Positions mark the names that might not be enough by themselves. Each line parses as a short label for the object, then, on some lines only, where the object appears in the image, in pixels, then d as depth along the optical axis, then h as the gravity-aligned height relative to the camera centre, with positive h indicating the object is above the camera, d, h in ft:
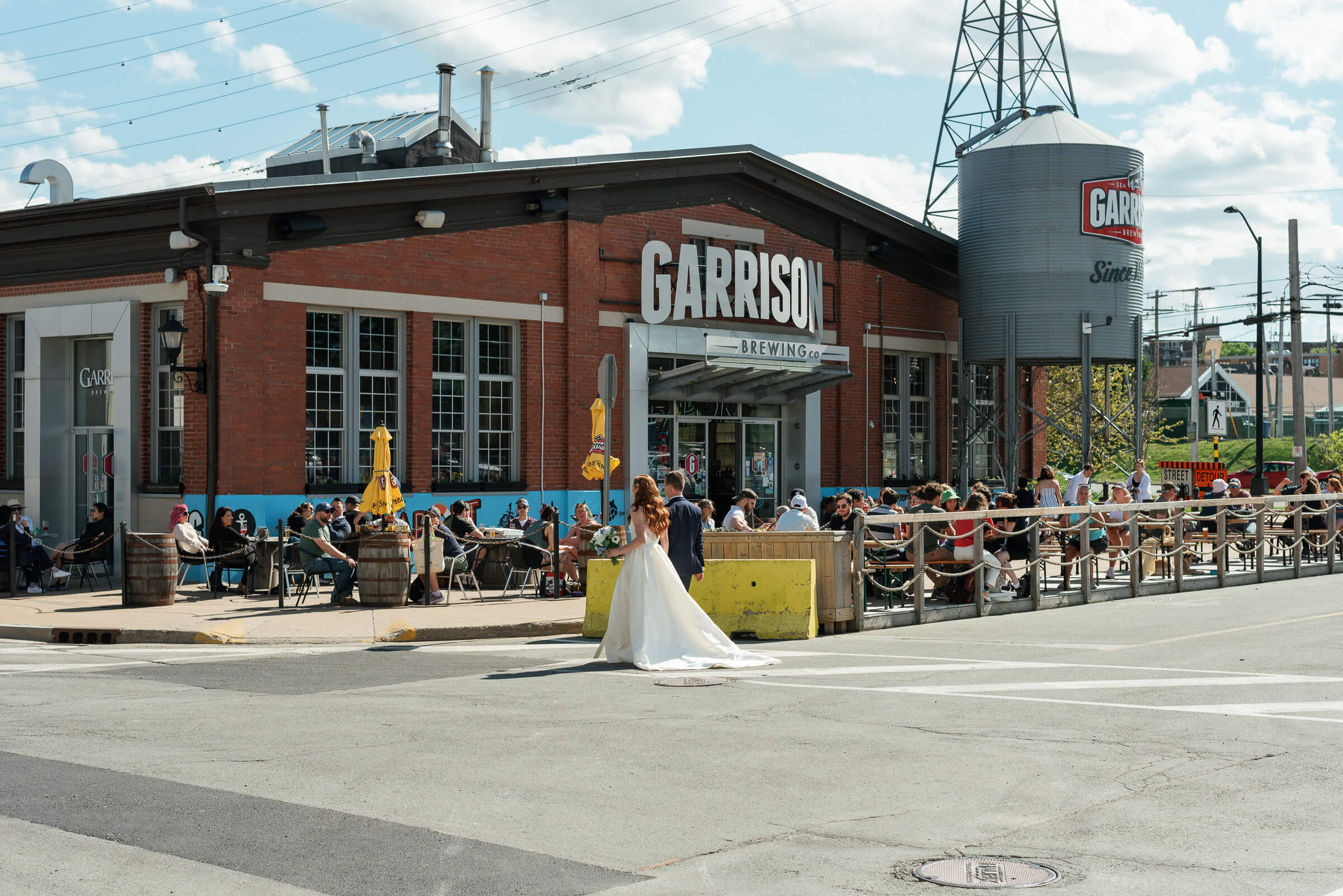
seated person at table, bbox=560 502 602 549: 62.34 -2.90
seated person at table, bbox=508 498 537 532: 67.15 -2.77
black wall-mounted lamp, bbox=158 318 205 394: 64.95 +5.51
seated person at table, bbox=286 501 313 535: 61.57 -2.50
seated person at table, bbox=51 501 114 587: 64.44 -3.74
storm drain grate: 49.78 -6.24
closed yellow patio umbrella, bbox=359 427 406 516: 60.44 -1.22
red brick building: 66.49 +6.98
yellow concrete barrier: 48.24 -4.73
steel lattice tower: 119.24 +34.64
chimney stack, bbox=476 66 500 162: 97.76 +25.15
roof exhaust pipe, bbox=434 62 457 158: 96.17 +25.19
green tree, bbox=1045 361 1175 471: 172.24 +6.10
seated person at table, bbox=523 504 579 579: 63.05 -3.64
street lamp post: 123.54 +6.81
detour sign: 141.59 -1.49
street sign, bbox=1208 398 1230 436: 126.31 +3.78
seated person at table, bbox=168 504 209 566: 59.47 -3.36
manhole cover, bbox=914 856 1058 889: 18.75 -5.71
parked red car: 162.09 -1.68
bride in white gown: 41.04 -4.50
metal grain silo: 95.04 +15.45
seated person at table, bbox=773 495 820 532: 58.54 -2.61
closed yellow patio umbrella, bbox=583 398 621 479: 66.69 +0.27
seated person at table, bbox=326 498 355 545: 60.49 -2.92
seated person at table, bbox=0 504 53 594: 63.46 -4.30
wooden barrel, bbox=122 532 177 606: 55.77 -4.23
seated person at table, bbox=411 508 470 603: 57.82 -4.63
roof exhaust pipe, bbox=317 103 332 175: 91.64 +22.50
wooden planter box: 49.70 -3.43
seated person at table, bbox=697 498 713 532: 59.98 -2.29
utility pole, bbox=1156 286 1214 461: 142.61 +5.60
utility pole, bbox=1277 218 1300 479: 137.08 +9.19
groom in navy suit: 43.80 -2.34
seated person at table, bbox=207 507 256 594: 60.85 -3.51
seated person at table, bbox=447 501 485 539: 66.69 -3.00
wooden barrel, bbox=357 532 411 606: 56.90 -4.31
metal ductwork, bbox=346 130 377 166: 97.60 +22.24
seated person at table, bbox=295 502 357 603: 57.98 -4.10
